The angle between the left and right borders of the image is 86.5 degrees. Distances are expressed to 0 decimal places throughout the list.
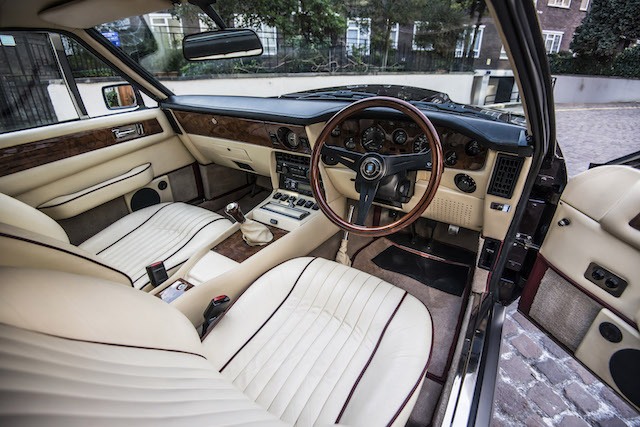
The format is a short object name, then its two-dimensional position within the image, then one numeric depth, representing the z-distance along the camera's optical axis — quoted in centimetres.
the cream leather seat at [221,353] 52
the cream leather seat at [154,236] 188
